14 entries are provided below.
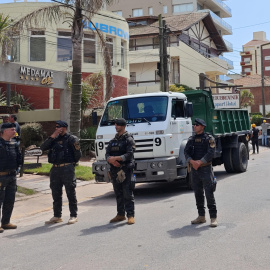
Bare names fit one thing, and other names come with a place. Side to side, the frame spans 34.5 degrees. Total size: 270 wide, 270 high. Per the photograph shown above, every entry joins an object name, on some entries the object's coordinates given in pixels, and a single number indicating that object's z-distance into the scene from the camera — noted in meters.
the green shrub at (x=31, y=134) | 21.12
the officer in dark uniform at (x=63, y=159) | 7.95
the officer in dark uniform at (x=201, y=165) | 7.28
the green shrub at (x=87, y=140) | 20.00
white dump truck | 10.29
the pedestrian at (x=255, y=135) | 23.66
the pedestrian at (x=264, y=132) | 27.60
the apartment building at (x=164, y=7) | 56.19
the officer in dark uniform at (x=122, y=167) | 7.70
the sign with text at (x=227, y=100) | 29.64
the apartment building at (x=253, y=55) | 97.38
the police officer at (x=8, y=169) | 7.63
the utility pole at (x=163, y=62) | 19.92
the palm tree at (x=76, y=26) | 15.36
